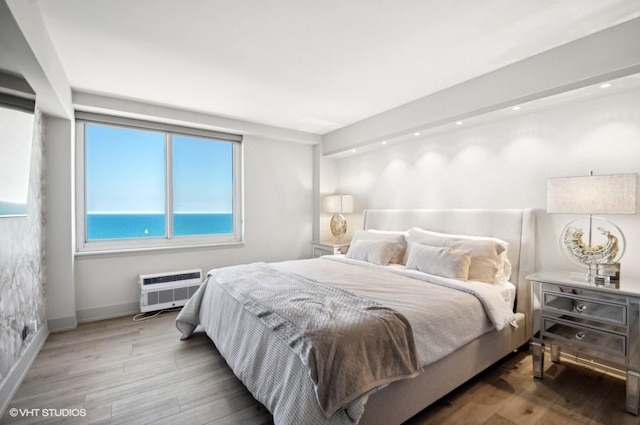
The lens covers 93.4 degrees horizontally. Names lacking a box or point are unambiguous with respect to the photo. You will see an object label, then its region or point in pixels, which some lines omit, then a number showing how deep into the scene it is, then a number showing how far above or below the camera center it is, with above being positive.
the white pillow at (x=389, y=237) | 3.35 -0.34
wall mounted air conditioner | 3.53 -0.98
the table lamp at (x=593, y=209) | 1.99 +0.01
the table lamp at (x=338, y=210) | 4.53 -0.02
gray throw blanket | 1.36 -0.66
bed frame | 1.63 -0.94
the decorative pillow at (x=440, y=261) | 2.56 -0.46
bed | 1.42 -0.69
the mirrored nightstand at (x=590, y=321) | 1.87 -0.76
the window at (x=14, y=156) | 1.70 +0.31
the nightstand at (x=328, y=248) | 4.36 -0.59
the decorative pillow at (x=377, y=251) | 3.28 -0.47
